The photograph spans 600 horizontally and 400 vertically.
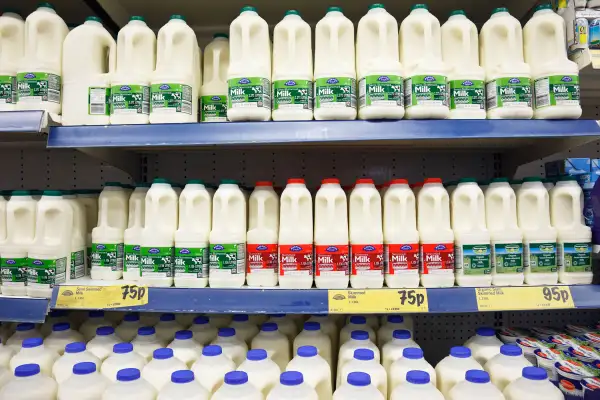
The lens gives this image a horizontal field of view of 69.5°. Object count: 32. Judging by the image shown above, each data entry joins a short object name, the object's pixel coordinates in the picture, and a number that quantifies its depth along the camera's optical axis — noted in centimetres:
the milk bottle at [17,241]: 151
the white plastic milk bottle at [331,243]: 143
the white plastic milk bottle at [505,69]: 146
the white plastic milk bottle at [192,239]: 145
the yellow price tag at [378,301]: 136
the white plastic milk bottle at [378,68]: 142
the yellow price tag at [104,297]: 141
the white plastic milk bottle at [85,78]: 153
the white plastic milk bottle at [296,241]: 143
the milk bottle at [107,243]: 154
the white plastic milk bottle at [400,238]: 143
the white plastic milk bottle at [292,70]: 146
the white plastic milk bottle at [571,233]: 146
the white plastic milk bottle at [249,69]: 145
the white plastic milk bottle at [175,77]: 149
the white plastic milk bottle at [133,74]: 150
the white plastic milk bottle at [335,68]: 145
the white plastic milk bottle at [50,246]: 148
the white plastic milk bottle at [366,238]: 143
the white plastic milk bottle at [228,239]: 144
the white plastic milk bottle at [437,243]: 143
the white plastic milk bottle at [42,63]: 152
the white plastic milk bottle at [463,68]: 148
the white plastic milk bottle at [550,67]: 143
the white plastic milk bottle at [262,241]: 146
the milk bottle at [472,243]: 144
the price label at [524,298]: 138
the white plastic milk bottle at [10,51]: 156
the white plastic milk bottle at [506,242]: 145
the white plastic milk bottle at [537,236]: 146
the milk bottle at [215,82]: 163
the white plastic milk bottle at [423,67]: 144
